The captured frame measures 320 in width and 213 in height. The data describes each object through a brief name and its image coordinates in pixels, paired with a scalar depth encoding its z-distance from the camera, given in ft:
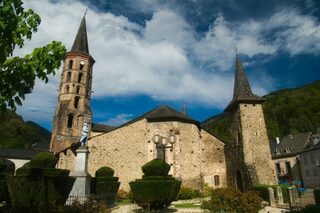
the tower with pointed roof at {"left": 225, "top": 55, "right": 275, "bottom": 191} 63.87
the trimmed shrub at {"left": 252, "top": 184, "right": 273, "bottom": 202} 52.57
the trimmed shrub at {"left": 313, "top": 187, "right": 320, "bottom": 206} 43.45
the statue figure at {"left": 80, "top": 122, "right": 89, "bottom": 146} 41.29
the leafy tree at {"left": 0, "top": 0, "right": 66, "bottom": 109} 12.66
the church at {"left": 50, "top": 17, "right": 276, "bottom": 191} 66.59
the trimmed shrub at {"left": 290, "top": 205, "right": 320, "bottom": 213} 18.37
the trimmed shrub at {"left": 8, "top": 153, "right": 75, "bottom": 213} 30.05
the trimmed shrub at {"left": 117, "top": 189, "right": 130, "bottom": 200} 63.93
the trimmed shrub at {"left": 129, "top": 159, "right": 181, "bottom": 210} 36.70
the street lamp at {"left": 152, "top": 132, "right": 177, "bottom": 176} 36.74
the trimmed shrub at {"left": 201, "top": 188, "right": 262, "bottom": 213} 27.43
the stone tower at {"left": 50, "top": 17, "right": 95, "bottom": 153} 97.19
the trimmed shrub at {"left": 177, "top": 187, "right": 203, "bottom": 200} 61.67
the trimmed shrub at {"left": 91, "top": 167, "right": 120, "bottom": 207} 49.82
